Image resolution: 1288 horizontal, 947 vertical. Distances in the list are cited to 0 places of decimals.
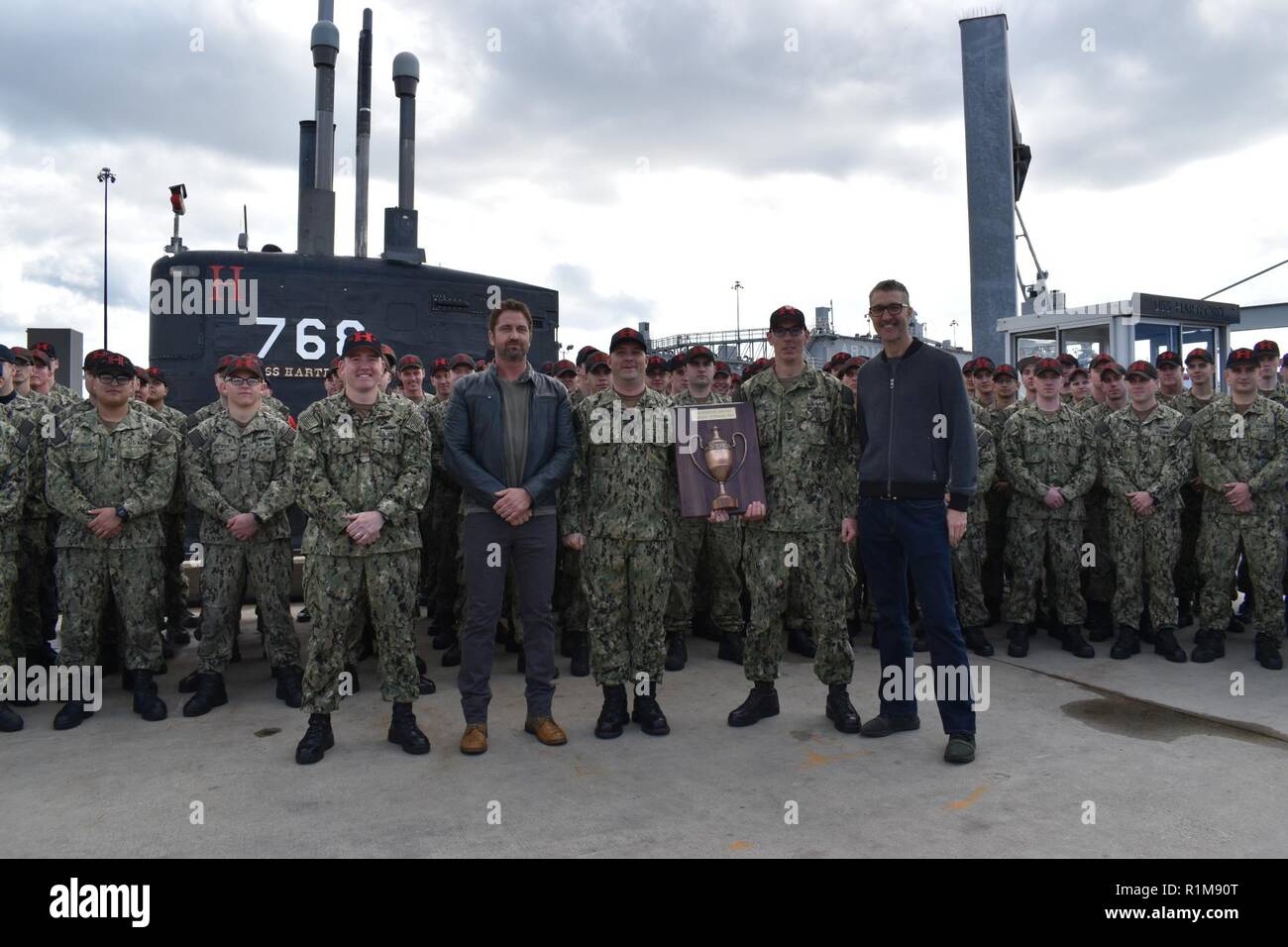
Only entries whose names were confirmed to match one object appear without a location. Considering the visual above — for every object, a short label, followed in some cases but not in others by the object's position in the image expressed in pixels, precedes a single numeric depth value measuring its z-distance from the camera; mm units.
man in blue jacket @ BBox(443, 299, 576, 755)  3785
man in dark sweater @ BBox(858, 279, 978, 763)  3619
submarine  7055
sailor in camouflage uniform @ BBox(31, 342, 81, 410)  5634
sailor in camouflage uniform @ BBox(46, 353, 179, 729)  4238
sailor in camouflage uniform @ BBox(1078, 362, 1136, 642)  5652
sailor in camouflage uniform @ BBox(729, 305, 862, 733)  3934
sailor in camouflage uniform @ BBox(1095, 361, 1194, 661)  5199
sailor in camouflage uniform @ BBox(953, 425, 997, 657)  5465
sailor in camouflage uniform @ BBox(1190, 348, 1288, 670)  4984
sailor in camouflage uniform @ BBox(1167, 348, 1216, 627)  5797
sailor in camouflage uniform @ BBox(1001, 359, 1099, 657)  5312
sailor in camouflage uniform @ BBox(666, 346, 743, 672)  5363
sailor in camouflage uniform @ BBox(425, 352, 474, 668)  5617
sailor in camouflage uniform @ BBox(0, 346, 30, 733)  4176
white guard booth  8992
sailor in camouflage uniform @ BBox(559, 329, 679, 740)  3932
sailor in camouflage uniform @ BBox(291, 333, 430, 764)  3727
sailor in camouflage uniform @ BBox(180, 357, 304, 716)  4441
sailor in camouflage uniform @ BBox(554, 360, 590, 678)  5180
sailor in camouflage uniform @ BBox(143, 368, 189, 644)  5256
